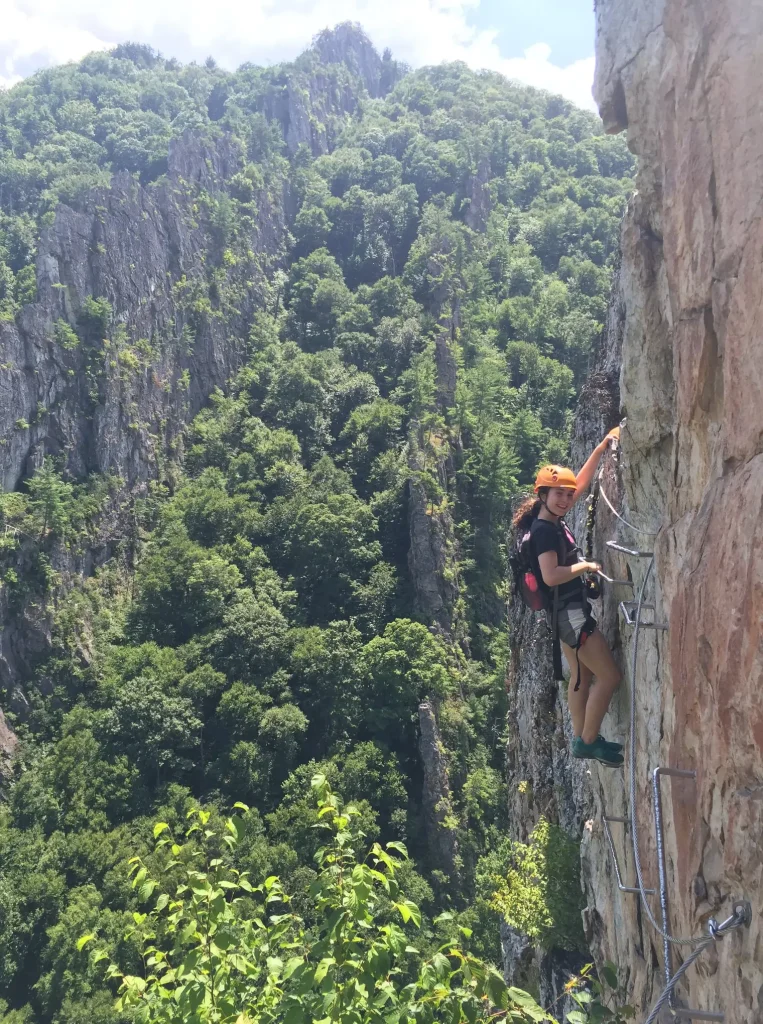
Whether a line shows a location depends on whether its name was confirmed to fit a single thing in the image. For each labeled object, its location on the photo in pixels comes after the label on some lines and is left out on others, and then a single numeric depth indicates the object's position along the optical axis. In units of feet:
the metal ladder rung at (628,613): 16.46
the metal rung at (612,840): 20.14
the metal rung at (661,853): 13.50
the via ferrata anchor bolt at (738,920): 11.32
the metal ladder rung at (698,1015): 11.35
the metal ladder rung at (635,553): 18.44
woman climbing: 19.61
